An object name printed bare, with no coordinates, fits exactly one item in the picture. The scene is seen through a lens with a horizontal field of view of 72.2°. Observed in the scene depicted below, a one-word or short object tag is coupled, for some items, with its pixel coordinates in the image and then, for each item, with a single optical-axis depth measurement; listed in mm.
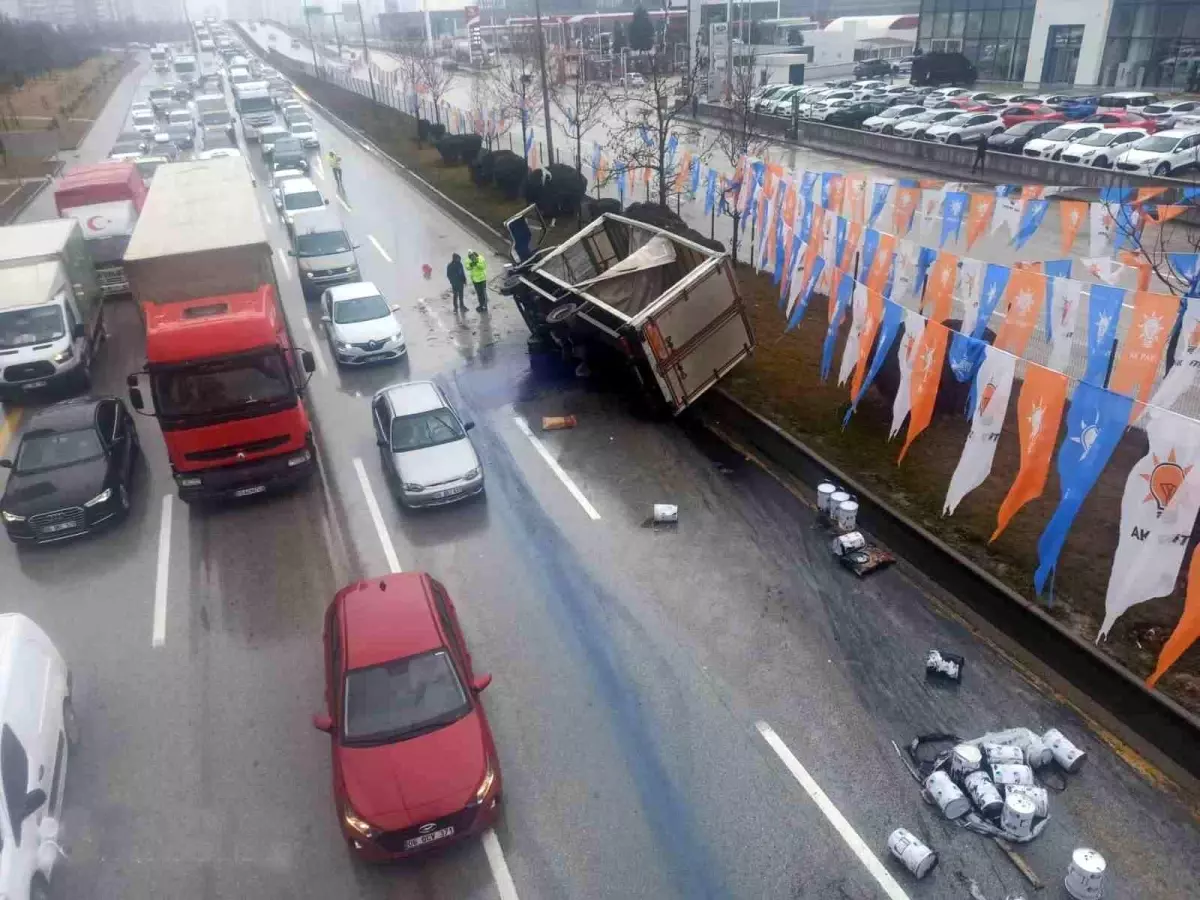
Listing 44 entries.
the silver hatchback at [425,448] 12734
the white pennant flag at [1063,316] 12344
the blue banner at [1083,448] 8438
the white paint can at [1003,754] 7961
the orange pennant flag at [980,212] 18359
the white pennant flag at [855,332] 12789
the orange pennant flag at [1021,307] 12477
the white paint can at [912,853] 7152
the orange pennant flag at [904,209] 18938
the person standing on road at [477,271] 20984
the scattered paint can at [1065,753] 7980
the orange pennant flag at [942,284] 13781
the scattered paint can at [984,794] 7570
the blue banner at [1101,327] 11281
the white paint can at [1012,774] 7742
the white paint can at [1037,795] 7516
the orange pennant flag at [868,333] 12469
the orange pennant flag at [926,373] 11000
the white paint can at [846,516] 11672
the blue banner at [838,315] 13555
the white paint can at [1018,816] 7320
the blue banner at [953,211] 18016
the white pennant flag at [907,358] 11391
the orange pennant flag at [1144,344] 11211
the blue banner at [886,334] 12008
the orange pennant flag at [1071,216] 17453
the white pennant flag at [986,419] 9898
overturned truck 14344
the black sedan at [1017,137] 35719
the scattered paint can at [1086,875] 6680
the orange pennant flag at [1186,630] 7785
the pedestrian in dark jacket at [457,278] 20578
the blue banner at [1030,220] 17453
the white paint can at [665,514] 12508
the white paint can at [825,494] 12070
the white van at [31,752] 6770
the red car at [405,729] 7242
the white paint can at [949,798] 7648
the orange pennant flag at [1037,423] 9195
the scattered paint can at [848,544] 11344
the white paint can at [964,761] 7895
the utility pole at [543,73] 28603
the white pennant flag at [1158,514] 7824
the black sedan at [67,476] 12203
